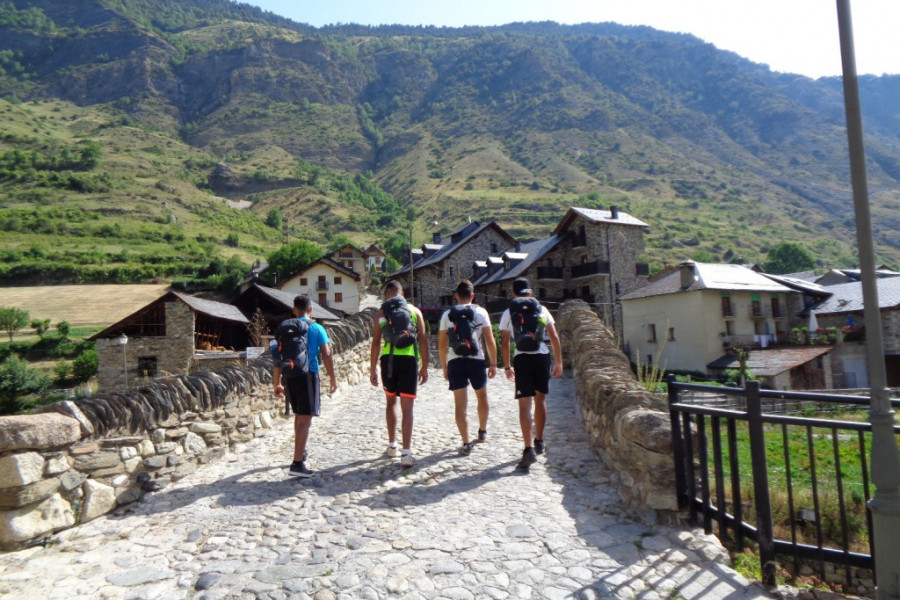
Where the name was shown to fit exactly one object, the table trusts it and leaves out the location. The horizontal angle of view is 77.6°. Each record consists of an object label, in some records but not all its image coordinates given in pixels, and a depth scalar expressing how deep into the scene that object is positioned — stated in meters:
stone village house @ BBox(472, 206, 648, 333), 45.19
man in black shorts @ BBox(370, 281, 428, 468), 5.85
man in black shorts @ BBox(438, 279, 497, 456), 6.11
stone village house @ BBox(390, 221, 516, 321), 50.88
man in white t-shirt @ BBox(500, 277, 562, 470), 5.90
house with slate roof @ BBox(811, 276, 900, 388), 34.66
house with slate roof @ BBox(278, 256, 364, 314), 56.53
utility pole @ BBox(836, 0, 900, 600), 2.88
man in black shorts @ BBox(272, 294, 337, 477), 5.70
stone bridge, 3.49
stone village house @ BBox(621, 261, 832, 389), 34.97
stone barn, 32.28
